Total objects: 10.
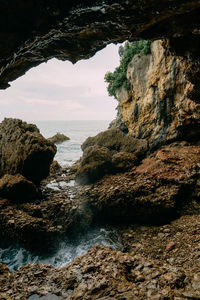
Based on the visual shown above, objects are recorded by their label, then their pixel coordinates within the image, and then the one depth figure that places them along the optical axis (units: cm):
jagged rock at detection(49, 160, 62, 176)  1616
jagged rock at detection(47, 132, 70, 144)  4091
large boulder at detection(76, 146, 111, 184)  1079
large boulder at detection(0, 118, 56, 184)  1080
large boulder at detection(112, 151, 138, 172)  1057
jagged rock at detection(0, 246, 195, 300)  316
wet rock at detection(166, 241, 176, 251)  569
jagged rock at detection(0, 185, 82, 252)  719
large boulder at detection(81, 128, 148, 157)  1178
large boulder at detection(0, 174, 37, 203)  887
